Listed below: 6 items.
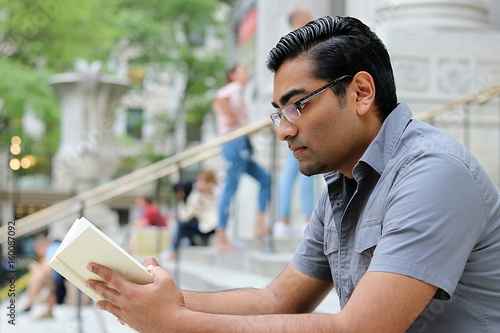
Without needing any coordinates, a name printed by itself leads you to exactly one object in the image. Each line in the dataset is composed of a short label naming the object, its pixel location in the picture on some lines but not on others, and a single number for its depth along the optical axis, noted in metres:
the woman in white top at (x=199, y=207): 9.78
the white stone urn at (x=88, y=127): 12.88
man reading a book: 1.70
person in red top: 11.44
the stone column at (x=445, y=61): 8.34
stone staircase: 6.66
